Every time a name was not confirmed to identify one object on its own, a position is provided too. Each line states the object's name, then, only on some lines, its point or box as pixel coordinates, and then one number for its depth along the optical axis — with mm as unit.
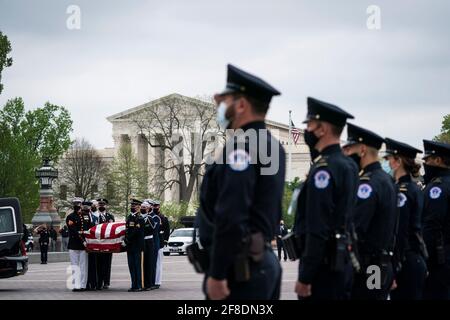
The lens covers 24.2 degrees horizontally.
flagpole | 84969
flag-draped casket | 21156
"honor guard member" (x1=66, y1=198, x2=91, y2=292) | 21250
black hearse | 21531
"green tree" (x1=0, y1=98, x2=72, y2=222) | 70250
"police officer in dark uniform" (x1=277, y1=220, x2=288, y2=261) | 45941
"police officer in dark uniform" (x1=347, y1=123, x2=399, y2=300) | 8883
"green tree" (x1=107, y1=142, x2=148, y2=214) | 87500
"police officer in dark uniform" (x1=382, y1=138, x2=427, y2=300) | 10031
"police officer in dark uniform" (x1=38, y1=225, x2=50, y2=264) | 37656
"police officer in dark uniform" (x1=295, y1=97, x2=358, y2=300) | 7586
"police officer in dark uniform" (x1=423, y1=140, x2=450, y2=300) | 10952
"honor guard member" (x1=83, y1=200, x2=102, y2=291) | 21469
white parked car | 51212
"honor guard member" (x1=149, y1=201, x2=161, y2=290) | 21672
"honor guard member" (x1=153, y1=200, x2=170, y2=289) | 21891
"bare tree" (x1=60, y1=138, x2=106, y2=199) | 96312
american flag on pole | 59438
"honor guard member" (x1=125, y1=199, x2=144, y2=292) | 21188
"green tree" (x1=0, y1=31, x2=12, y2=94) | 55250
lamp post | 51344
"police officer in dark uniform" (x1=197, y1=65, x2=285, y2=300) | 6332
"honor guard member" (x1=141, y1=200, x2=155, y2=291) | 21359
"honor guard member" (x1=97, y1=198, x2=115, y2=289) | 21641
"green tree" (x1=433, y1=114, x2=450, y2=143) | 90856
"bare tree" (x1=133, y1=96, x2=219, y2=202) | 79875
